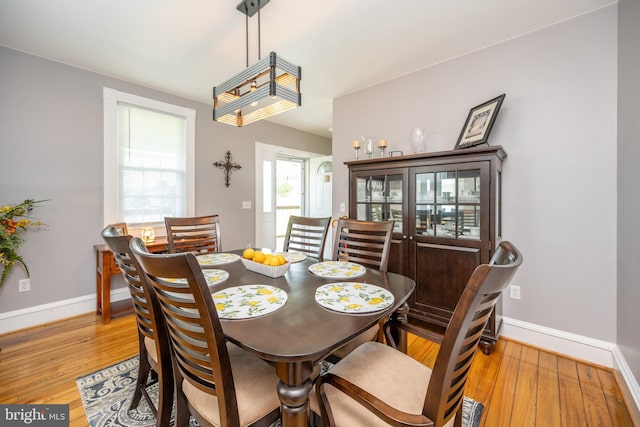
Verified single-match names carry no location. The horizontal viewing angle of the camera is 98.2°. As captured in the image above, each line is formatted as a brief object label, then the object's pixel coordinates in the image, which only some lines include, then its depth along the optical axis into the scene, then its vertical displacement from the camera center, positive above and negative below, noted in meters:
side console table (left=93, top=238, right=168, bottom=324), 2.65 -0.64
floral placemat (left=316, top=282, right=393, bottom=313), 1.14 -0.39
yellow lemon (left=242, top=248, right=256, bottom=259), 1.67 -0.26
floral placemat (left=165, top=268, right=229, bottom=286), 1.45 -0.37
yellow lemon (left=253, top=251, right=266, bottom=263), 1.59 -0.27
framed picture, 2.32 +0.77
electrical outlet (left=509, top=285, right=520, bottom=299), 2.37 -0.69
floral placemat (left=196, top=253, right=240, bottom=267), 1.86 -0.34
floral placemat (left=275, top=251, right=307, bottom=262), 1.99 -0.34
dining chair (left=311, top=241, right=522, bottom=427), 0.73 -0.57
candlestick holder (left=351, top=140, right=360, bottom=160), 3.16 +0.75
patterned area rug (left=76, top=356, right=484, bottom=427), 1.48 -1.12
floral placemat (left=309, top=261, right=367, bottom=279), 1.58 -0.36
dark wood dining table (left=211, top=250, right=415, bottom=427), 0.85 -0.42
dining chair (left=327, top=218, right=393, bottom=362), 1.83 -0.23
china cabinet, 2.14 -0.07
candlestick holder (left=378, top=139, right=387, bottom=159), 2.88 +0.70
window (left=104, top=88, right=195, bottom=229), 3.01 +0.61
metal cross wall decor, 4.00 +0.64
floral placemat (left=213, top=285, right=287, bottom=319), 1.08 -0.39
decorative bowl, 1.53 -0.33
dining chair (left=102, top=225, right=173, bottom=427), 1.13 -0.47
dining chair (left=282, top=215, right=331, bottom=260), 2.22 -0.21
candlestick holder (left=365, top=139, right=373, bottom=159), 3.05 +0.69
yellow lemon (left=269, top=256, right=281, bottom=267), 1.52 -0.28
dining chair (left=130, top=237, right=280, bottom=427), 0.81 -0.54
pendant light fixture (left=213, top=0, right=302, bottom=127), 1.53 +0.77
